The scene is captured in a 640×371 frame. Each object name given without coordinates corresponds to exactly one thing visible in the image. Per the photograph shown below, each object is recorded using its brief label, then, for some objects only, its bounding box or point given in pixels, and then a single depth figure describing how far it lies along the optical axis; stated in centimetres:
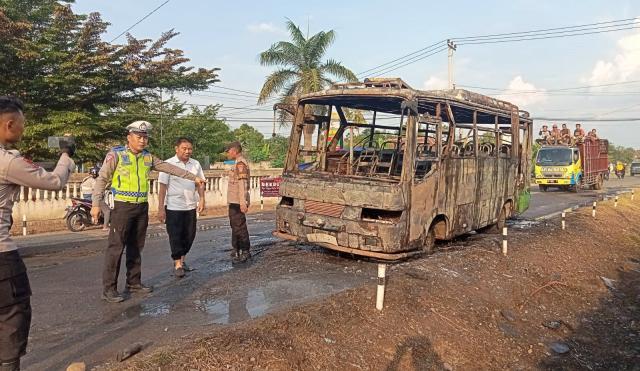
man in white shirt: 670
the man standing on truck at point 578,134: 2714
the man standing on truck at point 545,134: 2802
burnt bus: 733
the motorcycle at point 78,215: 1252
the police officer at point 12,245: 313
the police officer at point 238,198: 758
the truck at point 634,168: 5661
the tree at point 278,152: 3292
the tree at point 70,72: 1482
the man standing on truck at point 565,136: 2741
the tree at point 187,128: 2802
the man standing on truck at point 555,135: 2745
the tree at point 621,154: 8250
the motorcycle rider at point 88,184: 1312
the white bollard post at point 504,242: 891
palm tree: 2595
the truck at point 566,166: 2605
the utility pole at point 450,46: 3278
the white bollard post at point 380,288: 543
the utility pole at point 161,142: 2577
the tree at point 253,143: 3862
